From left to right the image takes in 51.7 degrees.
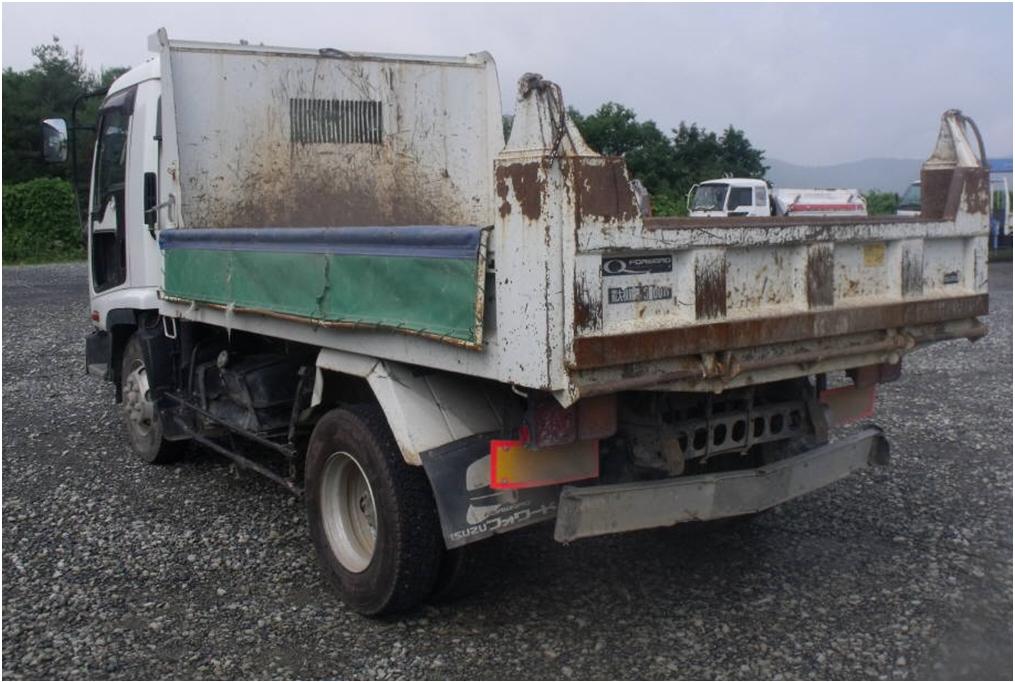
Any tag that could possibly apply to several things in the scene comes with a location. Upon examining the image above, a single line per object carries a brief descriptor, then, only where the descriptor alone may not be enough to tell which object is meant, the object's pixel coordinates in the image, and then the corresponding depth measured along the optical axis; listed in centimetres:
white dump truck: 337
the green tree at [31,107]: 3684
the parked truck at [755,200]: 2136
